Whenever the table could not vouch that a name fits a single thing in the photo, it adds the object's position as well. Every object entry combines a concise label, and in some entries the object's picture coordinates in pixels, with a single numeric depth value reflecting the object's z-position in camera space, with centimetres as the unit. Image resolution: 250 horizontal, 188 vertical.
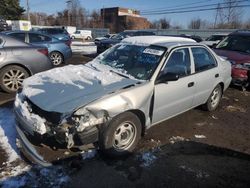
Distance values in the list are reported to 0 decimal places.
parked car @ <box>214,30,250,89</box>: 542
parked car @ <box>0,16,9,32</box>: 2249
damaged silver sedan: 228
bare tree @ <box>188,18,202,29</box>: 5012
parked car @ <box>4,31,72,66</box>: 701
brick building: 5330
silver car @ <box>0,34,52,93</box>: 453
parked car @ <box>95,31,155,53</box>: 1146
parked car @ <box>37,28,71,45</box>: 1290
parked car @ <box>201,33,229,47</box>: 1339
